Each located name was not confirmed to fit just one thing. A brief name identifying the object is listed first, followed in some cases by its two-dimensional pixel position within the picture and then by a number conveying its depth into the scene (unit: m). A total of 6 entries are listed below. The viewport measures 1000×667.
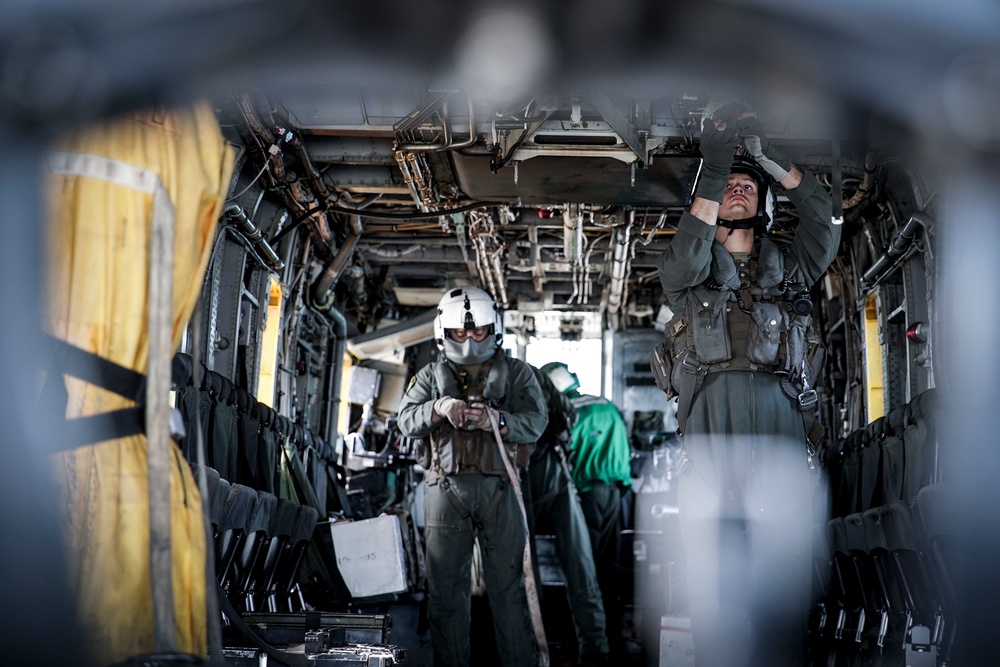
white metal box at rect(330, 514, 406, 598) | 7.07
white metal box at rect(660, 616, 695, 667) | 5.32
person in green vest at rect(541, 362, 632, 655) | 8.52
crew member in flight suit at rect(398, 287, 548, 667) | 5.92
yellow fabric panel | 1.97
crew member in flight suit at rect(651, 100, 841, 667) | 3.95
